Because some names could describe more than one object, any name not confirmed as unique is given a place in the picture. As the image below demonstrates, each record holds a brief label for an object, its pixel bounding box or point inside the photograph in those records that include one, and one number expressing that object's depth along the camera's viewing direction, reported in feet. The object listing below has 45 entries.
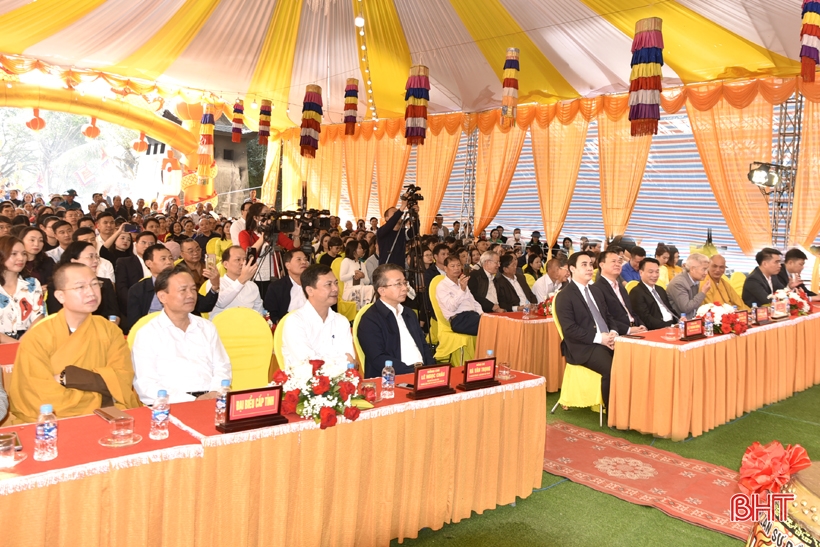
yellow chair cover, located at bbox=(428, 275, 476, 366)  19.27
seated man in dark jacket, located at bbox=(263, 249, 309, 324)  16.29
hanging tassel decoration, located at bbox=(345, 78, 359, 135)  33.19
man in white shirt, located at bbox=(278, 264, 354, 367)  11.17
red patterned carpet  11.02
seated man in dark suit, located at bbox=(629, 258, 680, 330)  17.80
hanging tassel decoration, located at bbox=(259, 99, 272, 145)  40.75
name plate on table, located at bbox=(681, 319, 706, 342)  14.71
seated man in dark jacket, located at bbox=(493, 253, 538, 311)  21.66
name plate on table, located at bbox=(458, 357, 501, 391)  9.93
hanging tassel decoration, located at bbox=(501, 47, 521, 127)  26.96
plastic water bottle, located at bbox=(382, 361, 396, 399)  9.43
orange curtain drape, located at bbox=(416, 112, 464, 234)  40.98
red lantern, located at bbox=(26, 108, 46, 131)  41.86
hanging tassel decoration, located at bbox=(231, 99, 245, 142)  43.05
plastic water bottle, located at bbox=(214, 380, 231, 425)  7.64
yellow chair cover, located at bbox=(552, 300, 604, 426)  15.70
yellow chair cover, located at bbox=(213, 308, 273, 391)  12.10
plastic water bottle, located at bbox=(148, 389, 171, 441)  7.11
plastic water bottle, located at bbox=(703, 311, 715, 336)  15.40
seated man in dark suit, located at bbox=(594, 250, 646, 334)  16.31
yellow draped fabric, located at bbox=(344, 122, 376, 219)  47.60
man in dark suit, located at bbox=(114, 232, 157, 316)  17.42
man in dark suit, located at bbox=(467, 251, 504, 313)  20.79
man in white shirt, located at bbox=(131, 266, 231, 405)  9.70
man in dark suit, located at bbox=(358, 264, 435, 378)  11.84
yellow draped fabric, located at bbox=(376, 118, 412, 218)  44.78
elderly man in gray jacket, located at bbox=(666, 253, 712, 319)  18.35
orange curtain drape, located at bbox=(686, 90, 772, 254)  27.71
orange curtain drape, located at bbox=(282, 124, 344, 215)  51.08
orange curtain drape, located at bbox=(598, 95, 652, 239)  31.94
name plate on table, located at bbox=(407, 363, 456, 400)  9.31
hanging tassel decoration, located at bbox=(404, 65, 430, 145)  28.60
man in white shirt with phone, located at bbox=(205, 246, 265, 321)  14.47
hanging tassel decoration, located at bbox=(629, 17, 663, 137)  20.39
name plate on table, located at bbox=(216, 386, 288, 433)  7.43
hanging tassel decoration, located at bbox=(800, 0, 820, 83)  18.70
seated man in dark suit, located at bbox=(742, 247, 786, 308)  21.35
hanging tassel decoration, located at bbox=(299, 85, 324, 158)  34.12
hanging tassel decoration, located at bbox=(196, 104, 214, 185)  43.55
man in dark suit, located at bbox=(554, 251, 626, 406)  15.48
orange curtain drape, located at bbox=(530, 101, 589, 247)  34.71
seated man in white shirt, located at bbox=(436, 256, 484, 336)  18.93
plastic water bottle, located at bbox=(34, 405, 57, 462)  6.38
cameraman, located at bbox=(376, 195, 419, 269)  22.44
